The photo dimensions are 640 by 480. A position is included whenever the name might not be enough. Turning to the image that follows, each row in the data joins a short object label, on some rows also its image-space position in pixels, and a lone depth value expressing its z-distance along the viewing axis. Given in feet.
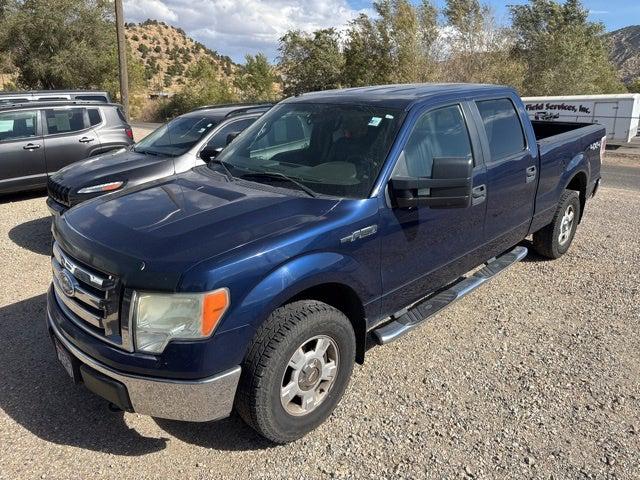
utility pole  57.47
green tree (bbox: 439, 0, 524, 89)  89.81
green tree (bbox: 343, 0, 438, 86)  94.07
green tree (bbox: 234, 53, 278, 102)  141.08
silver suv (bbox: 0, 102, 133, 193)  27.35
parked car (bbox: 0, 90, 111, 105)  43.03
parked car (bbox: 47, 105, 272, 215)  18.97
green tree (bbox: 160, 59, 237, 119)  131.34
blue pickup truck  7.76
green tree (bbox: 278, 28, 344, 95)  115.24
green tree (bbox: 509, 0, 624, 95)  100.78
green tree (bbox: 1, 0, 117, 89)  105.19
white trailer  65.00
